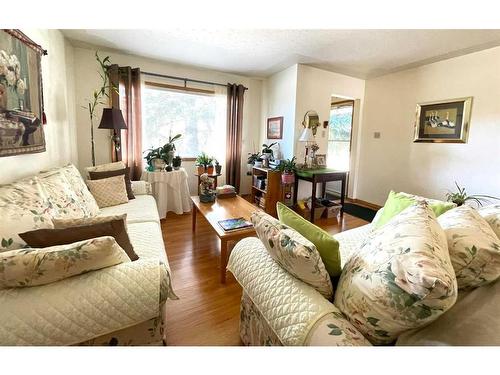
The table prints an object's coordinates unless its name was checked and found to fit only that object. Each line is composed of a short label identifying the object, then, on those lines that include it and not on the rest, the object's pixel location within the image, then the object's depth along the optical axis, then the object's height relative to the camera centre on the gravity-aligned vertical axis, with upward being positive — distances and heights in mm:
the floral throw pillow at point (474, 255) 720 -304
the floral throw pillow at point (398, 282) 532 -325
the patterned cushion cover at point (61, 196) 1359 -308
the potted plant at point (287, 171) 3195 -229
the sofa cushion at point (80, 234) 894 -358
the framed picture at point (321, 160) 3678 -71
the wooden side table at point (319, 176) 3045 -284
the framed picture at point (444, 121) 2812 +503
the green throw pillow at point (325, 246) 862 -340
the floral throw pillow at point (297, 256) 759 -346
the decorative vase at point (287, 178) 3191 -325
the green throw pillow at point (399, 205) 1335 -284
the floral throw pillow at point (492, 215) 958 -248
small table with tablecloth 3035 -534
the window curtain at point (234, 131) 3846 +375
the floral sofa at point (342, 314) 598 -475
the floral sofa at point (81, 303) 722 -521
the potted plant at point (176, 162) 3279 -152
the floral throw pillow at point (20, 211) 963 -302
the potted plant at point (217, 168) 3664 -245
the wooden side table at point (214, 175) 3539 -348
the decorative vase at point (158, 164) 3156 -180
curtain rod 3302 +1123
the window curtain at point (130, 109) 3068 +565
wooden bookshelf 3330 -527
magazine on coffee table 1776 -569
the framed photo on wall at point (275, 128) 3736 +453
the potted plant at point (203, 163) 3484 -164
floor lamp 2709 +360
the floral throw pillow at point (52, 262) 738 -380
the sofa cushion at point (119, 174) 2385 -269
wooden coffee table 1703 -564
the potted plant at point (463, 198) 2207 -415
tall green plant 2965 +791
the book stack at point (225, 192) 2672 -459
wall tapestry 1427 +367
